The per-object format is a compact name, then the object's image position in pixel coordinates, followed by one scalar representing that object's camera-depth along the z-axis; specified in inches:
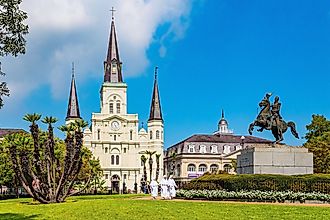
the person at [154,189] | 1412.4
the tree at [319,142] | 2310.5
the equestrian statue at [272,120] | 1320.1
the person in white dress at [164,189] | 1315.2
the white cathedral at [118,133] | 4660.4
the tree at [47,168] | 1284.4
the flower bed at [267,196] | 1115.9
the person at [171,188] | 1306.6
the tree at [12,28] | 649.6
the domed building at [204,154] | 4943.4
